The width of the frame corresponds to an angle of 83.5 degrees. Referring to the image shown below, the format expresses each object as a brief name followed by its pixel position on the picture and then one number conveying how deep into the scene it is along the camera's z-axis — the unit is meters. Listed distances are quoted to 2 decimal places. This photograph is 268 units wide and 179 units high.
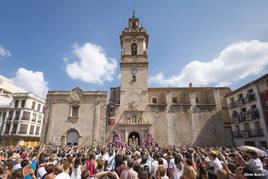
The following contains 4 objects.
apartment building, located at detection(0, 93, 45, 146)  29.56
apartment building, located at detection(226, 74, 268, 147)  18.70
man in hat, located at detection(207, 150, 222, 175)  4.73
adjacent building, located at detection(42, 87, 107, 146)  23.67
